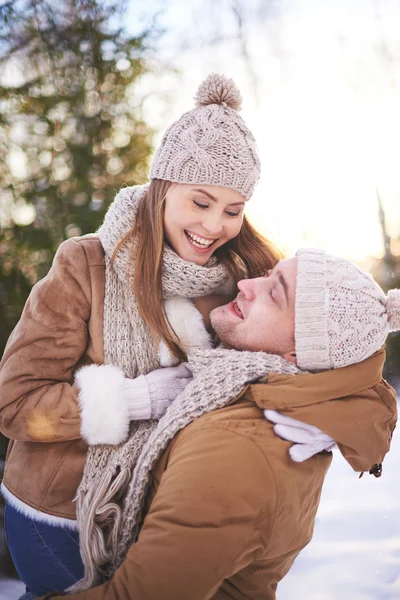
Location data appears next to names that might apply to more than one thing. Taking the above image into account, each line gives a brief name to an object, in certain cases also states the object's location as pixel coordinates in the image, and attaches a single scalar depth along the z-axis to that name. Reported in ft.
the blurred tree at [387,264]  13.12
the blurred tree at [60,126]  9.41
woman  5.67
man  4.45
